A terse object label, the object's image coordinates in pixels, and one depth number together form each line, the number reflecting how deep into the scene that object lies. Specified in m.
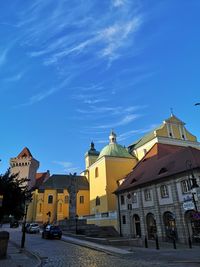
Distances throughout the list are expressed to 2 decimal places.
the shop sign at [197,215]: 10.52
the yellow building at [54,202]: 53.25
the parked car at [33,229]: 32.07
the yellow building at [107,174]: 41.32
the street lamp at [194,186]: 11.14
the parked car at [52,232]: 22.63
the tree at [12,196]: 11.77
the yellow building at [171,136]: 39.80
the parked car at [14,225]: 39.85
